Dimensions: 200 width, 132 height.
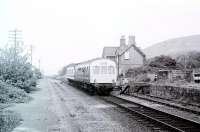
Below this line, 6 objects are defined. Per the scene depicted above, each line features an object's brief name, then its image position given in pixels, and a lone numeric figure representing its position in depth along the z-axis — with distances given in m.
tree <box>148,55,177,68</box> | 47.97
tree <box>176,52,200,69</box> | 45.15
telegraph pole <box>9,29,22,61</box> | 53.32
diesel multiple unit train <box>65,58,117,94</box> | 28.88
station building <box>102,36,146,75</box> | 62.12
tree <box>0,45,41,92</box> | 27.72
